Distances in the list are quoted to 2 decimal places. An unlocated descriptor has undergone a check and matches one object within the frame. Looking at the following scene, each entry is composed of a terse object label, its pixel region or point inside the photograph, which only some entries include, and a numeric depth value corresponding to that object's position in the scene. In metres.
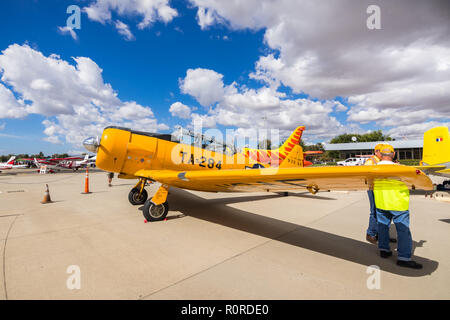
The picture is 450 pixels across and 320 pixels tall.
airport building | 46.19
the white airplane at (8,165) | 26.77
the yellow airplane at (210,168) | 2.24
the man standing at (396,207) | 2.54
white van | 32.03
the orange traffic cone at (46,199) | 6.63
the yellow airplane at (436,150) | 7.95
